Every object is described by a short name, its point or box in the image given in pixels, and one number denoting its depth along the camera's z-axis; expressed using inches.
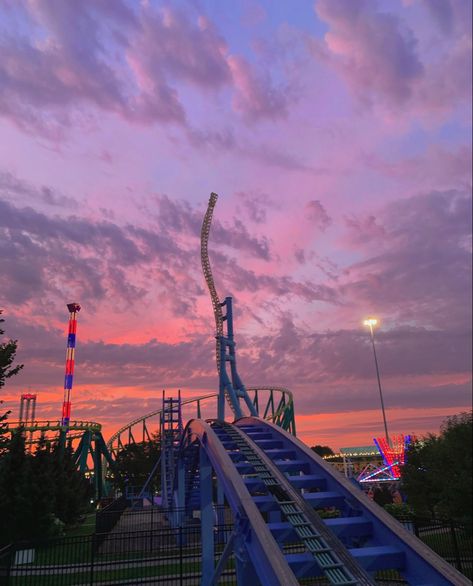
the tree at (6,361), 982.4
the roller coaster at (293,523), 373.4
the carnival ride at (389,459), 2676.7
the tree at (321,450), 7442.9
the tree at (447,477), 485.2
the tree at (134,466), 3326.8
